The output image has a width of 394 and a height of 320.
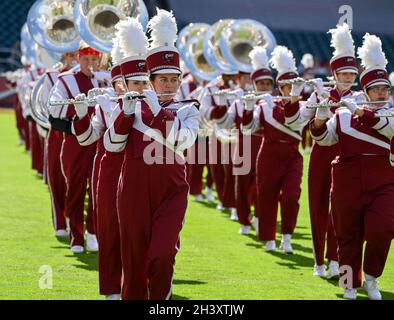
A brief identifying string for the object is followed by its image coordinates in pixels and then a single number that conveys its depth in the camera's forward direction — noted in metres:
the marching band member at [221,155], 14.02
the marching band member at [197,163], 16.12
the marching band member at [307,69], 21.85
